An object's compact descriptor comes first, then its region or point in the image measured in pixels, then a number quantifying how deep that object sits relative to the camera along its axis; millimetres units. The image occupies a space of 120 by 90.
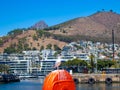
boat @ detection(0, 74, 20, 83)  103062
